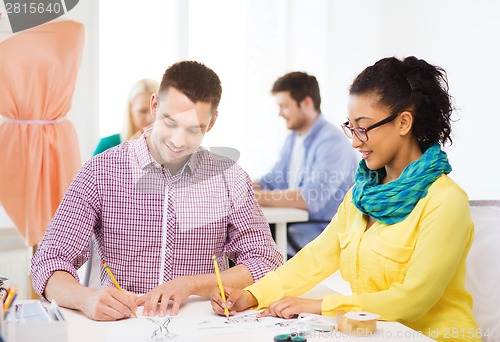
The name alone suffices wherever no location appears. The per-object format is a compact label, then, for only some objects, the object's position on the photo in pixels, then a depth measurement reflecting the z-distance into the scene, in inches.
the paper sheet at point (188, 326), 84.8
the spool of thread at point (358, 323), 84.5
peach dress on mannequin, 159.9
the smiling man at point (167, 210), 101.1
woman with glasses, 88.9
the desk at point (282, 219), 172.7
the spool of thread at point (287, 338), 78.3
